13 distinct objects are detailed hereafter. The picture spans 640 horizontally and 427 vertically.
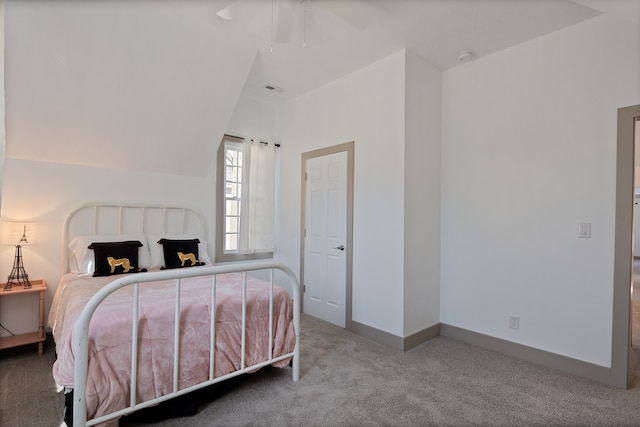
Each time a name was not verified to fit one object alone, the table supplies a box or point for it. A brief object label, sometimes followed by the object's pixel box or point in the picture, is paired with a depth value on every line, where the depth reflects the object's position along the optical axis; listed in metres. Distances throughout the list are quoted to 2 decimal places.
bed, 1.60
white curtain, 4.17
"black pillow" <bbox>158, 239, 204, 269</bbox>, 3.31
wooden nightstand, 2.68
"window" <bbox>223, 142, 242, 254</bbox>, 4.16
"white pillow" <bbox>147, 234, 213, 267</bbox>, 3.34
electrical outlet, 2.90
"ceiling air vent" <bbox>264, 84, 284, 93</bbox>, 3.90
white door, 3.62
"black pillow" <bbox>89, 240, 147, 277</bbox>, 2.91
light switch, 2.54
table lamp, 2.73
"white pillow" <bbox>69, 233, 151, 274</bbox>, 2.94
